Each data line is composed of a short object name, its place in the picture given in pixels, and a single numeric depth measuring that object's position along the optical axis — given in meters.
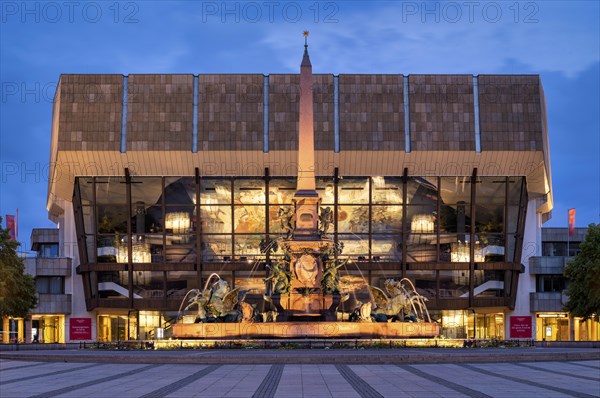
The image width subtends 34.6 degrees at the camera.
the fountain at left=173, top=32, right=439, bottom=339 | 47.12
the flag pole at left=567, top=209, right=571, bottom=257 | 91.69
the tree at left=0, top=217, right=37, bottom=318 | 63.12
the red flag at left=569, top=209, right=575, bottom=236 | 91.38
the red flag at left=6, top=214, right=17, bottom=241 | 89.75
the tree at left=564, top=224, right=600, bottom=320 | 64.12
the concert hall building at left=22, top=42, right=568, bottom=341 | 75.56
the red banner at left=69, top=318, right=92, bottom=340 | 80.19
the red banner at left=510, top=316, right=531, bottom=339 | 80.75
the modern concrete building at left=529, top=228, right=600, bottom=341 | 81.19
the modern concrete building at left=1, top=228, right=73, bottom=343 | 80.00
